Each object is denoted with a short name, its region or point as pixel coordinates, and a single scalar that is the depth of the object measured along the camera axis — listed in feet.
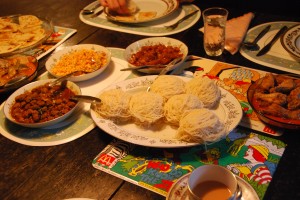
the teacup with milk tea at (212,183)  2.64
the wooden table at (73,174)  3.07
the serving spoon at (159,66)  4.54
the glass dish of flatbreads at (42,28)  5.59
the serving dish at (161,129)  3.37
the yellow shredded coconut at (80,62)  4.79
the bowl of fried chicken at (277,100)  3.44
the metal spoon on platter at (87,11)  6.89
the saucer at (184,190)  2.79
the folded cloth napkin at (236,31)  5.14
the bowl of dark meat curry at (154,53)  4.66
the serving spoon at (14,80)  4.57
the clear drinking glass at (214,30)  4.91
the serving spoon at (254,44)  5.11
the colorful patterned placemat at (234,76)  3.79
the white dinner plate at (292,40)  4.68
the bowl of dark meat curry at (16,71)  4.60
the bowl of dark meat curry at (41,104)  3.87
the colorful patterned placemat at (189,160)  3.14
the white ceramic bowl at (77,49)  4.63
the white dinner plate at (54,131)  3.81
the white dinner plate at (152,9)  6.14
